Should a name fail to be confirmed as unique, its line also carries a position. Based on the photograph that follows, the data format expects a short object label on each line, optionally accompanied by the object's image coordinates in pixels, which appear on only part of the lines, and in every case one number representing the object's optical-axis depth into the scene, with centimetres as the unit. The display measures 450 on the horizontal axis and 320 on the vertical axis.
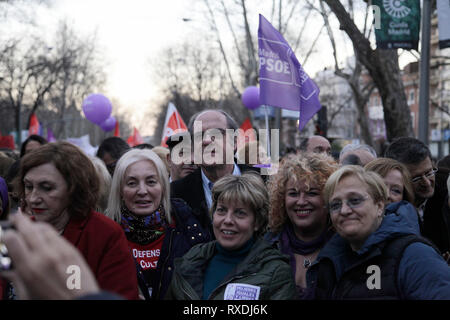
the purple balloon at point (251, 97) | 1759
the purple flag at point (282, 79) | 573
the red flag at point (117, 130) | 1598
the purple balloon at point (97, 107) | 1537
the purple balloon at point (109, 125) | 2140
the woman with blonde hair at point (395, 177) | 362
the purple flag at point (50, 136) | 2164
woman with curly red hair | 312
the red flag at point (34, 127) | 1719
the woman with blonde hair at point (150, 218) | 336
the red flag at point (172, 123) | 986
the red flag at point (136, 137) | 1553
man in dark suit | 436
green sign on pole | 841
